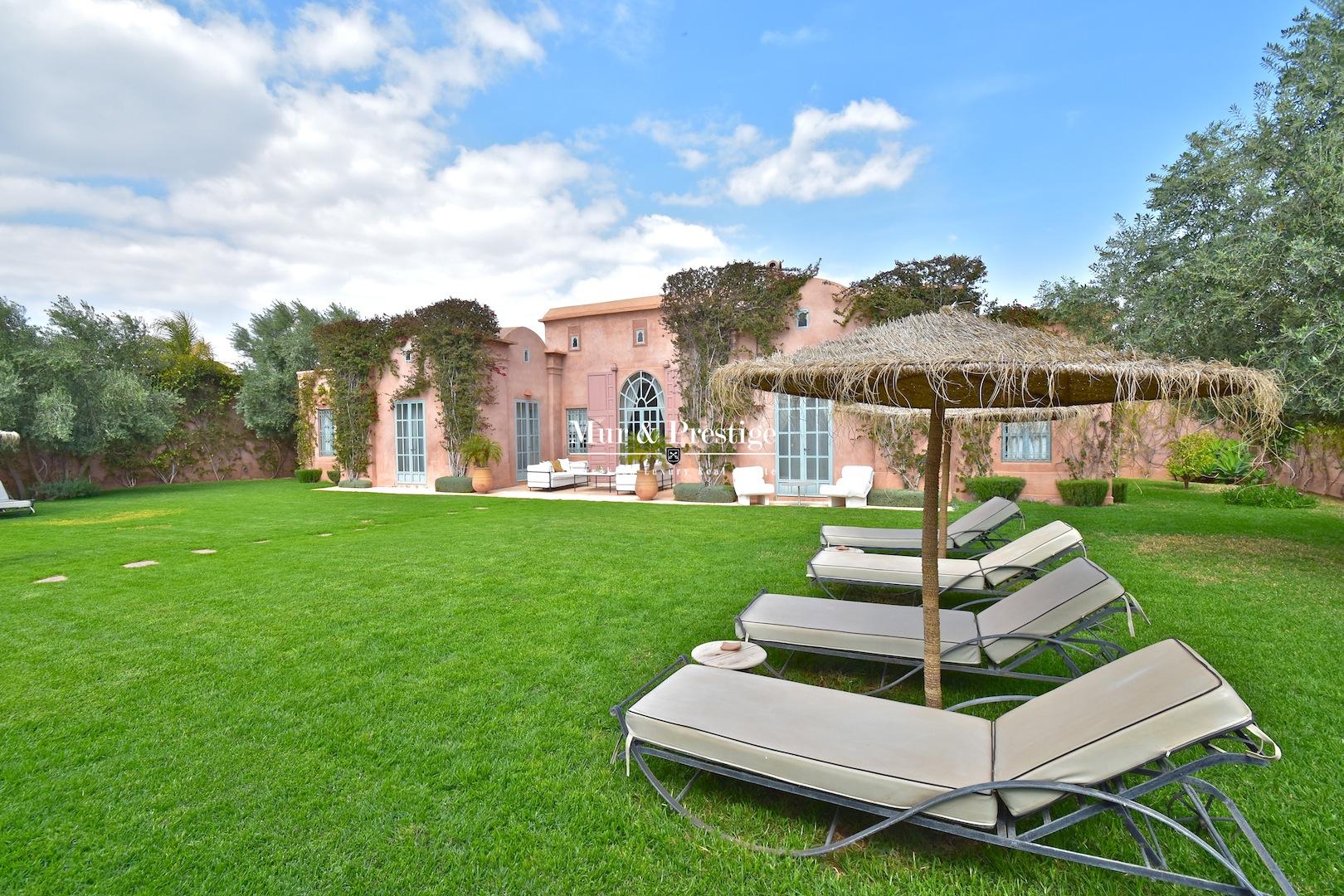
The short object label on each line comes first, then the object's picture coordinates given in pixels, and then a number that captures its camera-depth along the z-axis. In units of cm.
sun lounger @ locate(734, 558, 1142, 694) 344
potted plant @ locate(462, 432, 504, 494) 1595
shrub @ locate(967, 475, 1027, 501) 1175
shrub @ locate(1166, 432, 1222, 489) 1416
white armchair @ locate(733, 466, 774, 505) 1287
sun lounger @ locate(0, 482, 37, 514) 1218
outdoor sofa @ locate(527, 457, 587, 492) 1573
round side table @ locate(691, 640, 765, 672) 340
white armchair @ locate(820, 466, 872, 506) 1217
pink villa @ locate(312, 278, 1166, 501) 1420
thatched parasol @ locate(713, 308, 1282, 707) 262
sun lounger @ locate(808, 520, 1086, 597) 493
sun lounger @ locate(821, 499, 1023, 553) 677
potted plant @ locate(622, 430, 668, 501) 1396
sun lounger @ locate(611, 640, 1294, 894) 188
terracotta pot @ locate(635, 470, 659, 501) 1395
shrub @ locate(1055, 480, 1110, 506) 1155
